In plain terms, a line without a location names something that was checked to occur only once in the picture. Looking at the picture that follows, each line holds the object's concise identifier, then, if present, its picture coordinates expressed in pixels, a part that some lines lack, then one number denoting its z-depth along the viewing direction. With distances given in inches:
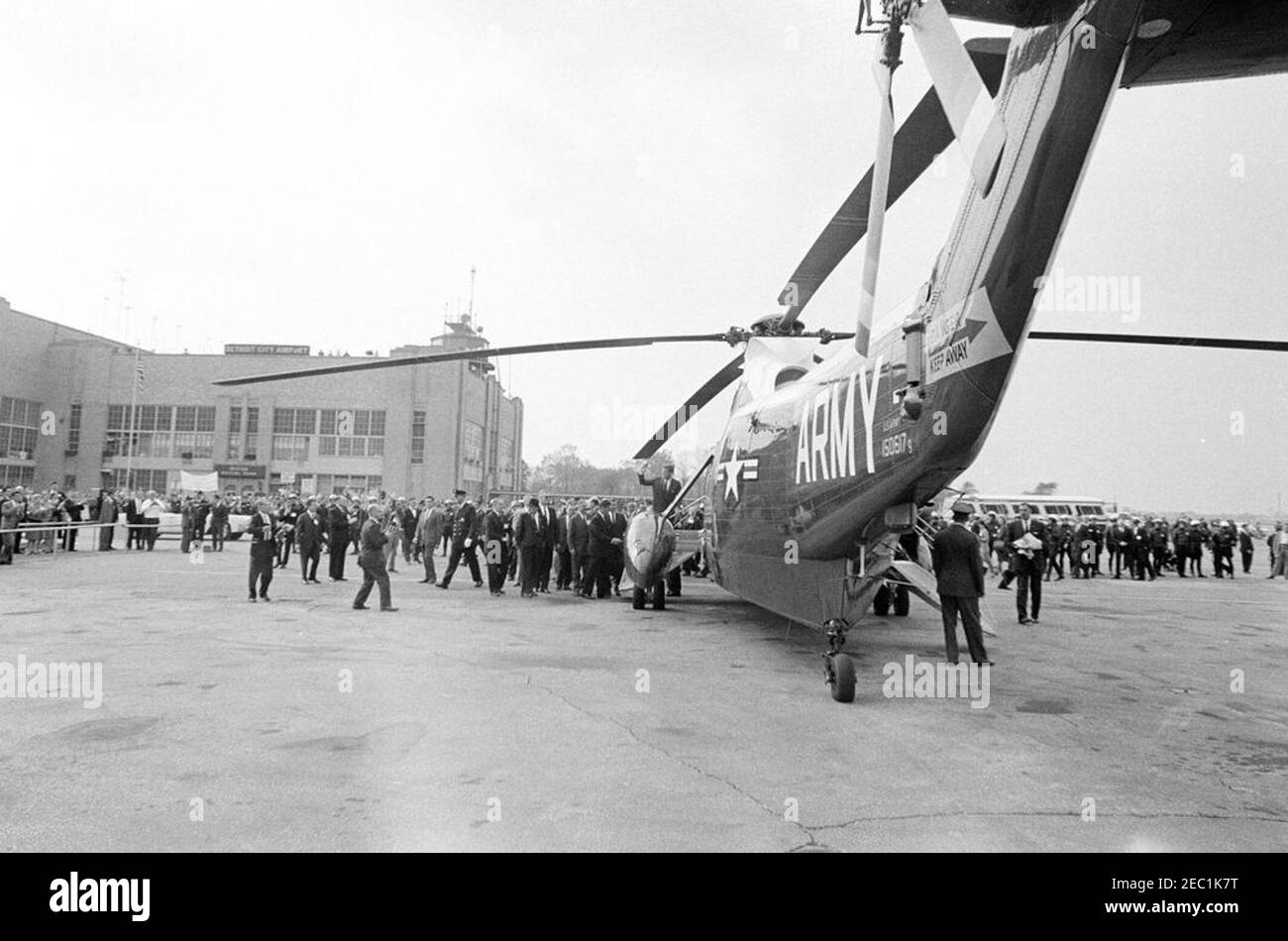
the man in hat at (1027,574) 475.8
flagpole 2156.7
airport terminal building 2265.0
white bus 1936.5
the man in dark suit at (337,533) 638.5
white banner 1501.0
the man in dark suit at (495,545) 588.4
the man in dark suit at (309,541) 621.5
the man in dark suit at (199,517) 981.2
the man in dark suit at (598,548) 580.1
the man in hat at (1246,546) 1042.1
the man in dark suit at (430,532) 653.3
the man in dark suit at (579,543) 590.6
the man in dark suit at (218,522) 975.6
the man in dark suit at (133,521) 956.5
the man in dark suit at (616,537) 585.3
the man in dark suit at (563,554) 633.6
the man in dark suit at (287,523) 704.4
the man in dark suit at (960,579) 292.7
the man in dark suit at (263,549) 489.1
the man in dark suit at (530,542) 574.2
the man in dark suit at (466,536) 610.9
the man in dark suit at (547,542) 601.3
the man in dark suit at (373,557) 455.2
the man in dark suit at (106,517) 914.7
